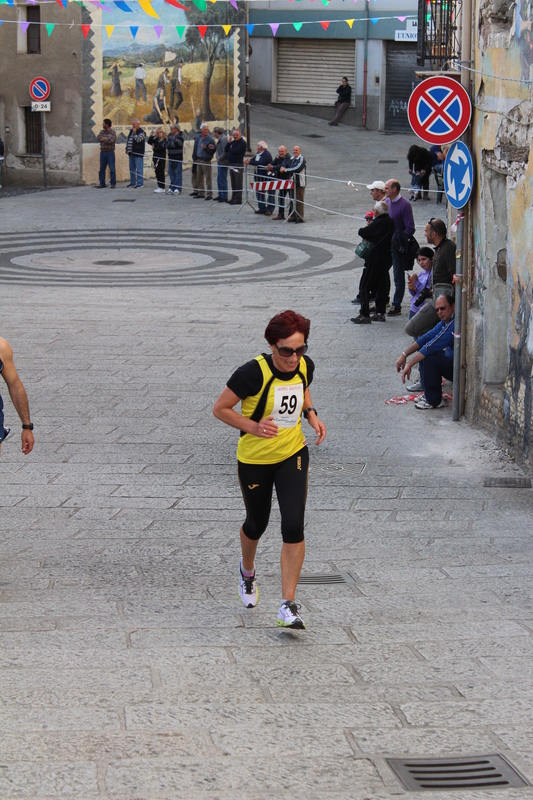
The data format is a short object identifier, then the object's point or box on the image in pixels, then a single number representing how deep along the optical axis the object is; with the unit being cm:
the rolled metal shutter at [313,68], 4012
